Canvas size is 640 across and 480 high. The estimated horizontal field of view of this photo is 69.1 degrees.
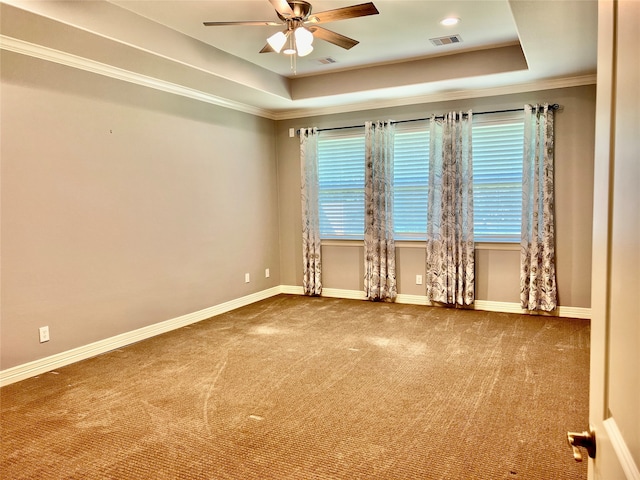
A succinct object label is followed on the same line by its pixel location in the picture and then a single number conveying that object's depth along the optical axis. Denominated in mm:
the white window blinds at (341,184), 6266
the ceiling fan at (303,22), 3004
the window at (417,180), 5375
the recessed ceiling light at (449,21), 3909
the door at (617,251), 689
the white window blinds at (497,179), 5336
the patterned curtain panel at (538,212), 5117
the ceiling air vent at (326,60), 4980
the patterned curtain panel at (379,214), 5949
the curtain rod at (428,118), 5059
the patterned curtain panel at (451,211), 5492
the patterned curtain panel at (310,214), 6438
